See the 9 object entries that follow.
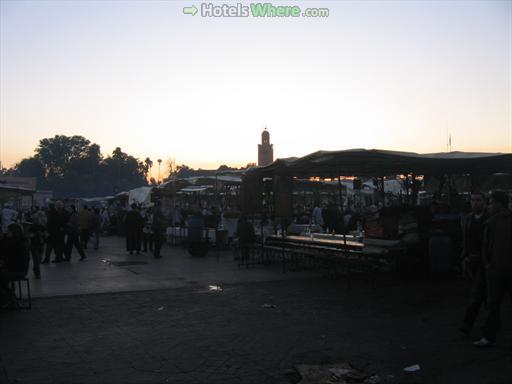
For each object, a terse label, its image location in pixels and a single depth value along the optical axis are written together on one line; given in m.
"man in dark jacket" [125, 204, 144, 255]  18.05
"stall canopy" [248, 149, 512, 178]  10.32
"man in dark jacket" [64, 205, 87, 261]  15.85
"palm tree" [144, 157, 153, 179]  112.12
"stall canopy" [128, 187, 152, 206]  32.75
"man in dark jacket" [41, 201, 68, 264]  14.88
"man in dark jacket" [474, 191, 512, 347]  5.77
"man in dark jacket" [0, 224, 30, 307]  8.53
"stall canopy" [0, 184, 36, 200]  16.46
